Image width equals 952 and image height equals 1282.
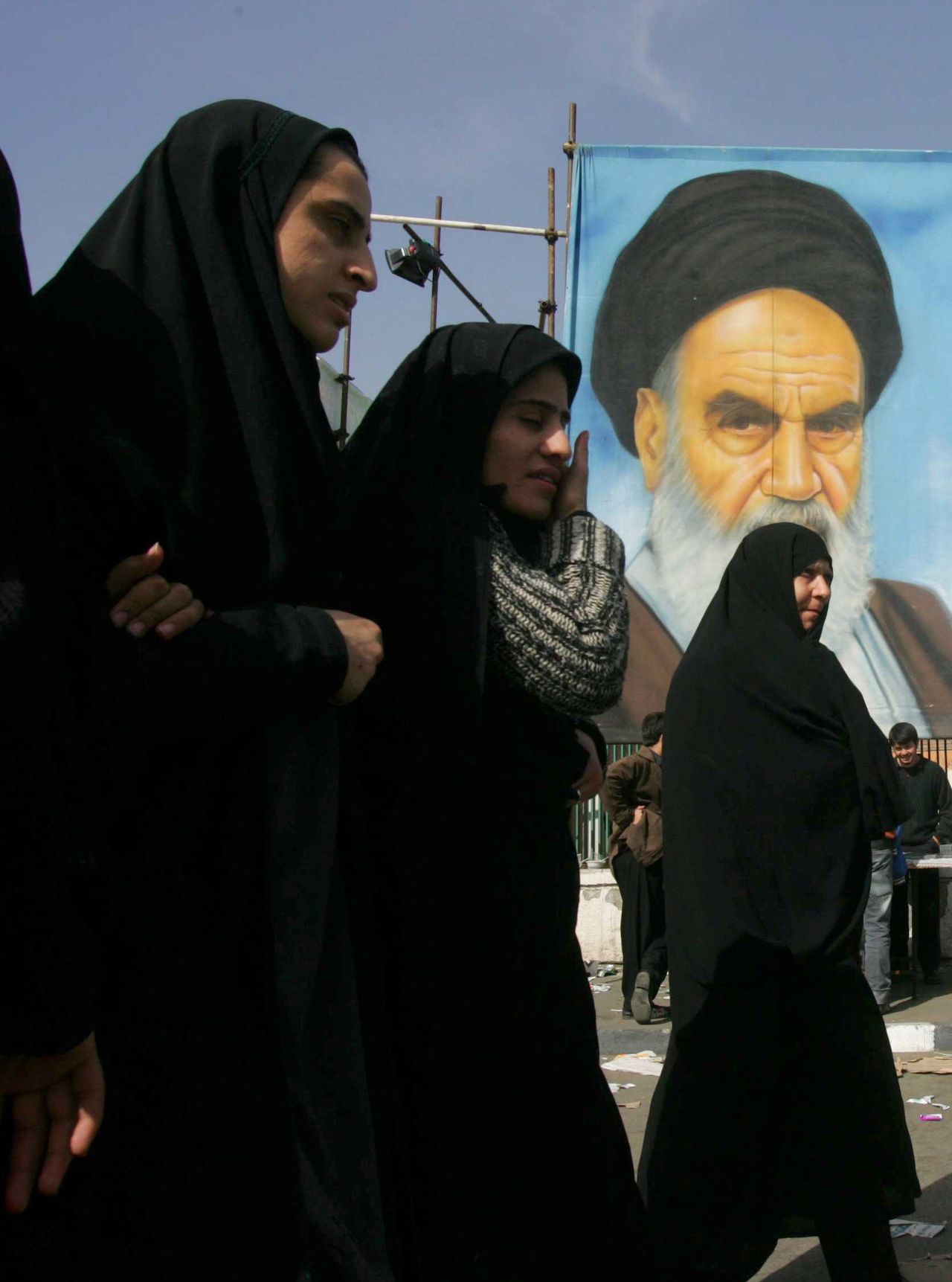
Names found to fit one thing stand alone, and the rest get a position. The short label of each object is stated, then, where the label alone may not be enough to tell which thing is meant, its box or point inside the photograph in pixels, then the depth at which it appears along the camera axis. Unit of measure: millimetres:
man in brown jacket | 8180
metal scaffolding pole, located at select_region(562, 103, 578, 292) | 10872
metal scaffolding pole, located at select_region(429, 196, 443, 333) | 14812
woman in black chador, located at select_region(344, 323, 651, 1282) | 1933
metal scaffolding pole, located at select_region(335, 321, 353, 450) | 10816
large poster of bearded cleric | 10312
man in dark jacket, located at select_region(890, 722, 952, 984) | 9108
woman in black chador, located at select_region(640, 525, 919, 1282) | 3223
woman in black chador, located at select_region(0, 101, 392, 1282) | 1435
